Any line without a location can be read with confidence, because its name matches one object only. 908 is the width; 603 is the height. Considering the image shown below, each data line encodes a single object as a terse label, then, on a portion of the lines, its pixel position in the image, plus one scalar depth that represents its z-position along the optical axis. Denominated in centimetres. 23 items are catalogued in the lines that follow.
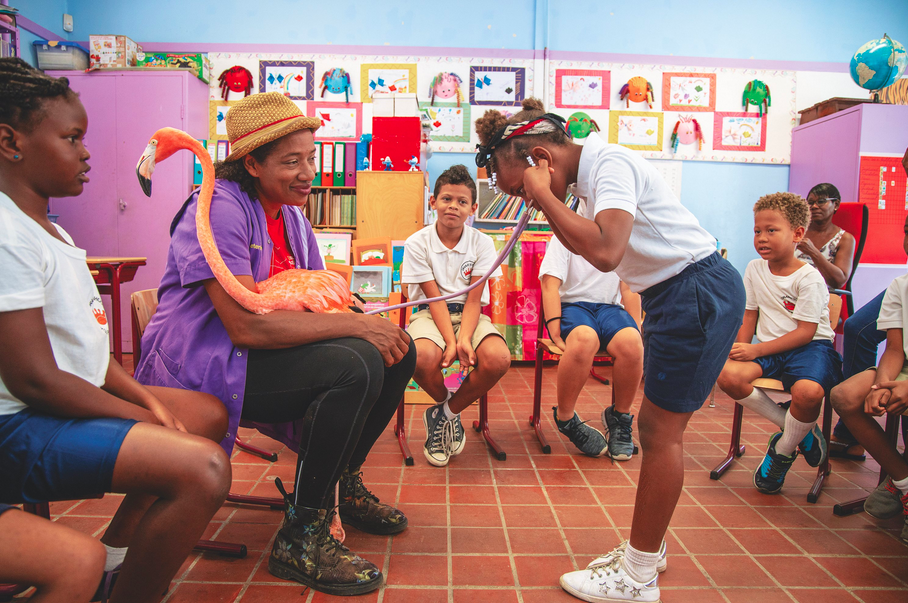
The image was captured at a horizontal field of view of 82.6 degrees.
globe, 396
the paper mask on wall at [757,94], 478
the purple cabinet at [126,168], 429
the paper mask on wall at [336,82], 472
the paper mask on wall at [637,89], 475
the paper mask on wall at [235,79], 470
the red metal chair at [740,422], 197
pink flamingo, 123
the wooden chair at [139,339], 146
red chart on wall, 403
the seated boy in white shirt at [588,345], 232
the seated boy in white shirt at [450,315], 221
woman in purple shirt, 129
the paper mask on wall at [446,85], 474
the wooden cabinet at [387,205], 376
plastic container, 427
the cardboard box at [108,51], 429
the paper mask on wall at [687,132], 480
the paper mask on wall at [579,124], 472
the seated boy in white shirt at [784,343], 197
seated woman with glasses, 305
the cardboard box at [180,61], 454
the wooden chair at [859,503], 182
